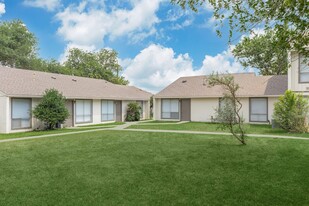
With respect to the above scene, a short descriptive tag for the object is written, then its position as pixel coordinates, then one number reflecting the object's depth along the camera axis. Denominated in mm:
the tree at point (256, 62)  32688
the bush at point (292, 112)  15672
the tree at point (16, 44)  37656
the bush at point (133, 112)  28062
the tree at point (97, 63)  47094
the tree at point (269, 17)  5156
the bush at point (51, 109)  17891
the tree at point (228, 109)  11125
